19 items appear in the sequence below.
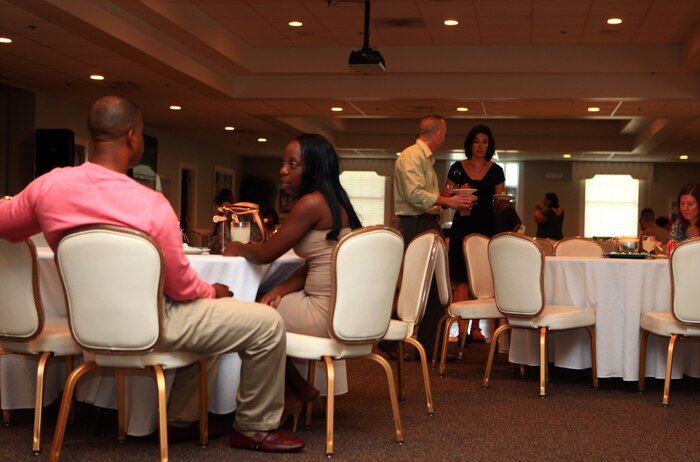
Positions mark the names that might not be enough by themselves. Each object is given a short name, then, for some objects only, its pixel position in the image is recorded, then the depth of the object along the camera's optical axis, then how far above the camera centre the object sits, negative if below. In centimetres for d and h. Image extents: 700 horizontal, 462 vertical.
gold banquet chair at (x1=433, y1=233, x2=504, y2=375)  523 -58
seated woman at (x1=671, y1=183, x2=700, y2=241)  547 -7
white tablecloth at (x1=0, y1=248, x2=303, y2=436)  362 -78
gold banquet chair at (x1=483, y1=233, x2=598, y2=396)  504 -53
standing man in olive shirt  624 +1
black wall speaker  1275 +54
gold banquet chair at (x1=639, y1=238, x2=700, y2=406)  466 -46
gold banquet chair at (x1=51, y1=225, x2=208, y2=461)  296 -34
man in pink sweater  298 -18
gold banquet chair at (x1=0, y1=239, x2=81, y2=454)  335 -44
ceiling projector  927 +139
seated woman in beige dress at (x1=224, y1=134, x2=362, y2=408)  365 -14
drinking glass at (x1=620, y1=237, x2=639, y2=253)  571 -26
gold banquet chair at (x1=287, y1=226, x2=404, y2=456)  343 -40
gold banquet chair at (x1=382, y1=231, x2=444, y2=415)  425 -43
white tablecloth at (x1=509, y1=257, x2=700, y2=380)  522 -57
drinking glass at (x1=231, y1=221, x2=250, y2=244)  413 -17
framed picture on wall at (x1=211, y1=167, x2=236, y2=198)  2192 +35
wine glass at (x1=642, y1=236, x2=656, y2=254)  575 -26
